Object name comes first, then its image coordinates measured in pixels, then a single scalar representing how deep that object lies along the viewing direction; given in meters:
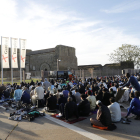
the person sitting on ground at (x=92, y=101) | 7.61
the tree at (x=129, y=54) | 43.38
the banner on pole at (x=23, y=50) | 17.35
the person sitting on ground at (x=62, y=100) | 7.36
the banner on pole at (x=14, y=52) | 16.62
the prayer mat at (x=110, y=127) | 5.06
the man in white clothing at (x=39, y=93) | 8.65
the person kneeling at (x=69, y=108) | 5.93
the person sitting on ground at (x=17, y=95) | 9.43
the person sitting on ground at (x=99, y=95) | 8.62
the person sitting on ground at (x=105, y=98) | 8.09
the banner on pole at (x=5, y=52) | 16.25
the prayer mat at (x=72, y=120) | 5.99
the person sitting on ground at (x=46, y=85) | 12.18
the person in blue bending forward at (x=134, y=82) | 6.93
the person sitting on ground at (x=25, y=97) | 8.72
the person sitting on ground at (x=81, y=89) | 10.65
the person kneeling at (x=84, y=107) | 6.68
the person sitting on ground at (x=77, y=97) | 8.55
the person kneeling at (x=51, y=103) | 7.57
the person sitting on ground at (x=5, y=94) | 10.77
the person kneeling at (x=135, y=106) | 6.07
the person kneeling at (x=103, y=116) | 5.07
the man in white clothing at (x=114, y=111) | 5.70
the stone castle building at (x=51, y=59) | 44.84
